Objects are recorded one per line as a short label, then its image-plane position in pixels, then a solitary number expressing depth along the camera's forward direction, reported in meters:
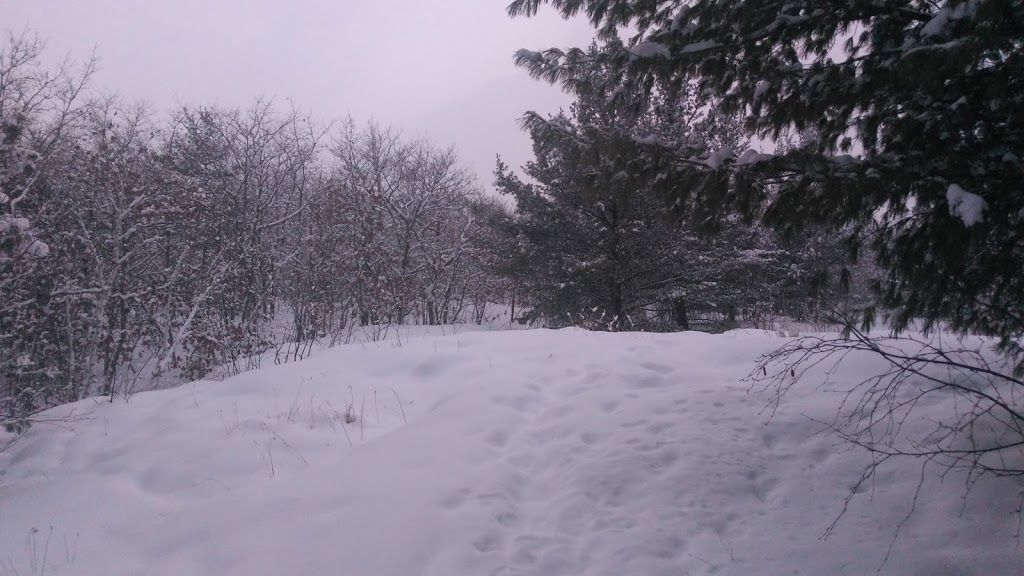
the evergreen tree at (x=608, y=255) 13.79
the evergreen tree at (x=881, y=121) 2.53
